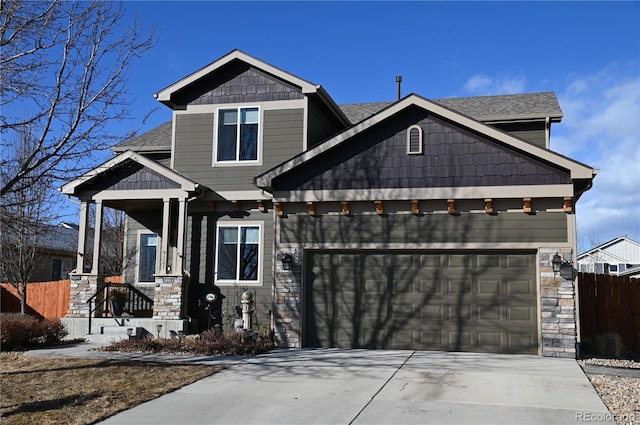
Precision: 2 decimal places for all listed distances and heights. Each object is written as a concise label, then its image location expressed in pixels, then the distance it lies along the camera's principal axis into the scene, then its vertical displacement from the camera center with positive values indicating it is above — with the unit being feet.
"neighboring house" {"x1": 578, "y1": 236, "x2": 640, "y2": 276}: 152.25 +6.23
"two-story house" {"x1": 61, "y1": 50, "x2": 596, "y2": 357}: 39.78 +4.17
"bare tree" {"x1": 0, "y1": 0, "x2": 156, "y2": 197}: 28.19 +9.15
